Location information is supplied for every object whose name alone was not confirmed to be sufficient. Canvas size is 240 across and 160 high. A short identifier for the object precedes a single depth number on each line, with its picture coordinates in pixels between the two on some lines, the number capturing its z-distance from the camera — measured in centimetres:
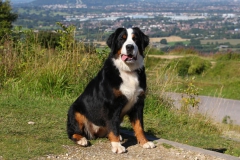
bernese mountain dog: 557
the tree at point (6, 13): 3259
